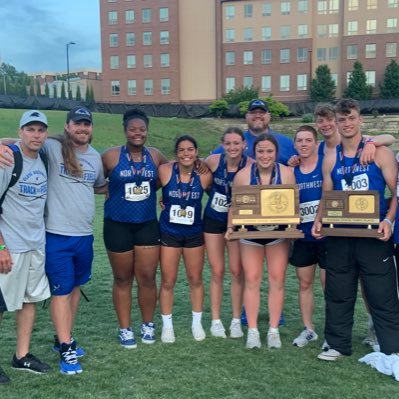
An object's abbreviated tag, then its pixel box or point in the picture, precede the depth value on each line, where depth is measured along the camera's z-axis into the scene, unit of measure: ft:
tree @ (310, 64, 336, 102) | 151.64
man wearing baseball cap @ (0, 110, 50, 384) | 11.29
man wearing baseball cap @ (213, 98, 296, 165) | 15.52
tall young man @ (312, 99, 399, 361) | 12.53
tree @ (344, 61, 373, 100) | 148.05
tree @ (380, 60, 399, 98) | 145.18
